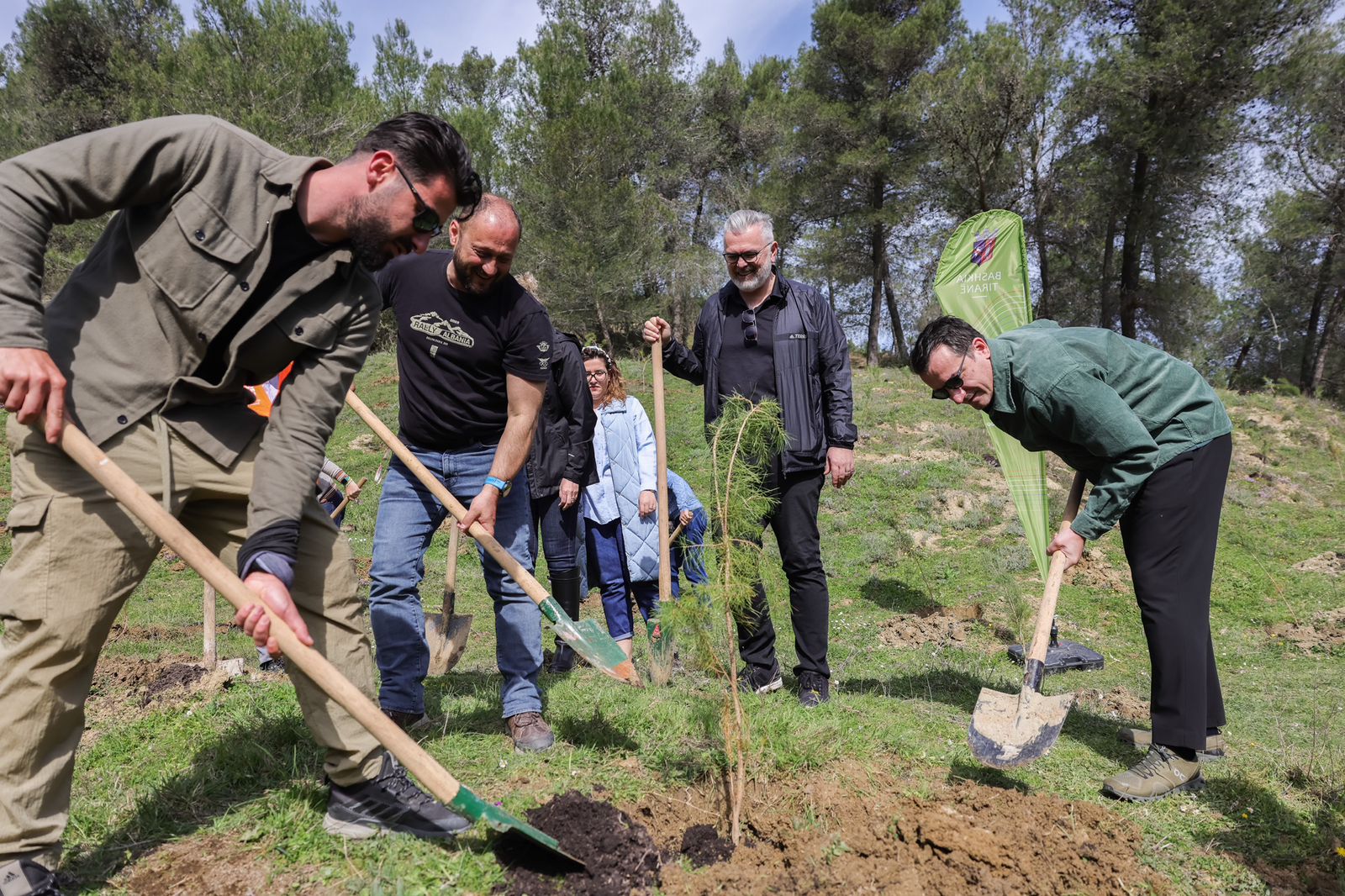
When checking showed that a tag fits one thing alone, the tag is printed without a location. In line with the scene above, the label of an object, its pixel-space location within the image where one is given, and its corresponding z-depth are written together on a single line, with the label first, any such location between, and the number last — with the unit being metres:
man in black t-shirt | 3.43
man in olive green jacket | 2.11
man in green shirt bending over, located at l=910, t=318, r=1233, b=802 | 3.34
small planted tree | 2.95
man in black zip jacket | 4.26
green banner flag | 6.79
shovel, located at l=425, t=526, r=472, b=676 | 4.82
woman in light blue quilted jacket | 5.37
